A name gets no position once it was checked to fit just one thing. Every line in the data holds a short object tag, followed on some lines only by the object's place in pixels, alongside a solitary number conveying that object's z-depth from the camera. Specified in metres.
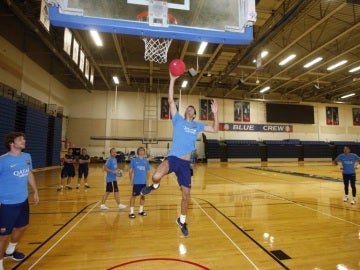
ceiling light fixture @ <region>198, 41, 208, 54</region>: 13.06
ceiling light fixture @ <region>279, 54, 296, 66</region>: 14.96
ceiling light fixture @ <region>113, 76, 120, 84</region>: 18.70
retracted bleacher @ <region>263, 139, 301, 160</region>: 24.73
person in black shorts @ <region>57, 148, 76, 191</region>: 7.99
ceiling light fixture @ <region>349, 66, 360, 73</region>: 17.36
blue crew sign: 24.14
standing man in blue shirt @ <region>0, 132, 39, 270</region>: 2.60
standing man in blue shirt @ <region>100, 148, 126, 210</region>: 5.27
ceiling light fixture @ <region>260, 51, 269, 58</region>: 14.77
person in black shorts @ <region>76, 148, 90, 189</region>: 8.38
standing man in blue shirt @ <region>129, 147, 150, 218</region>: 4.88
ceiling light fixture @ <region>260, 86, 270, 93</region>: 21.52
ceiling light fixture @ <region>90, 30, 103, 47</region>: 12.24
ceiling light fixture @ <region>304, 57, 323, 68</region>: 15.31
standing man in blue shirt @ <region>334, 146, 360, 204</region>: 6.14
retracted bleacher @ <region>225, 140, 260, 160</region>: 24.14
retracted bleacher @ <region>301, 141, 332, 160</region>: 25.23
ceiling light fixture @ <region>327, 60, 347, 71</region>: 16.01
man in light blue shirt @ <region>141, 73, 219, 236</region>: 3.64
